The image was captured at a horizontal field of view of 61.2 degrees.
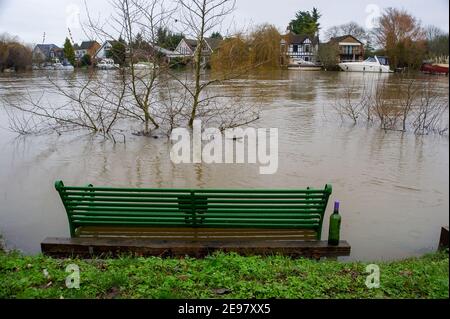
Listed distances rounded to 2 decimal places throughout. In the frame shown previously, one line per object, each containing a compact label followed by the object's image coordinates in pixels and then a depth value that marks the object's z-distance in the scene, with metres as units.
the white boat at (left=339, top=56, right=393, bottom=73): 38.09
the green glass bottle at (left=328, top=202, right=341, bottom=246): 5.04
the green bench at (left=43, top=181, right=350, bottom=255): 5.15
